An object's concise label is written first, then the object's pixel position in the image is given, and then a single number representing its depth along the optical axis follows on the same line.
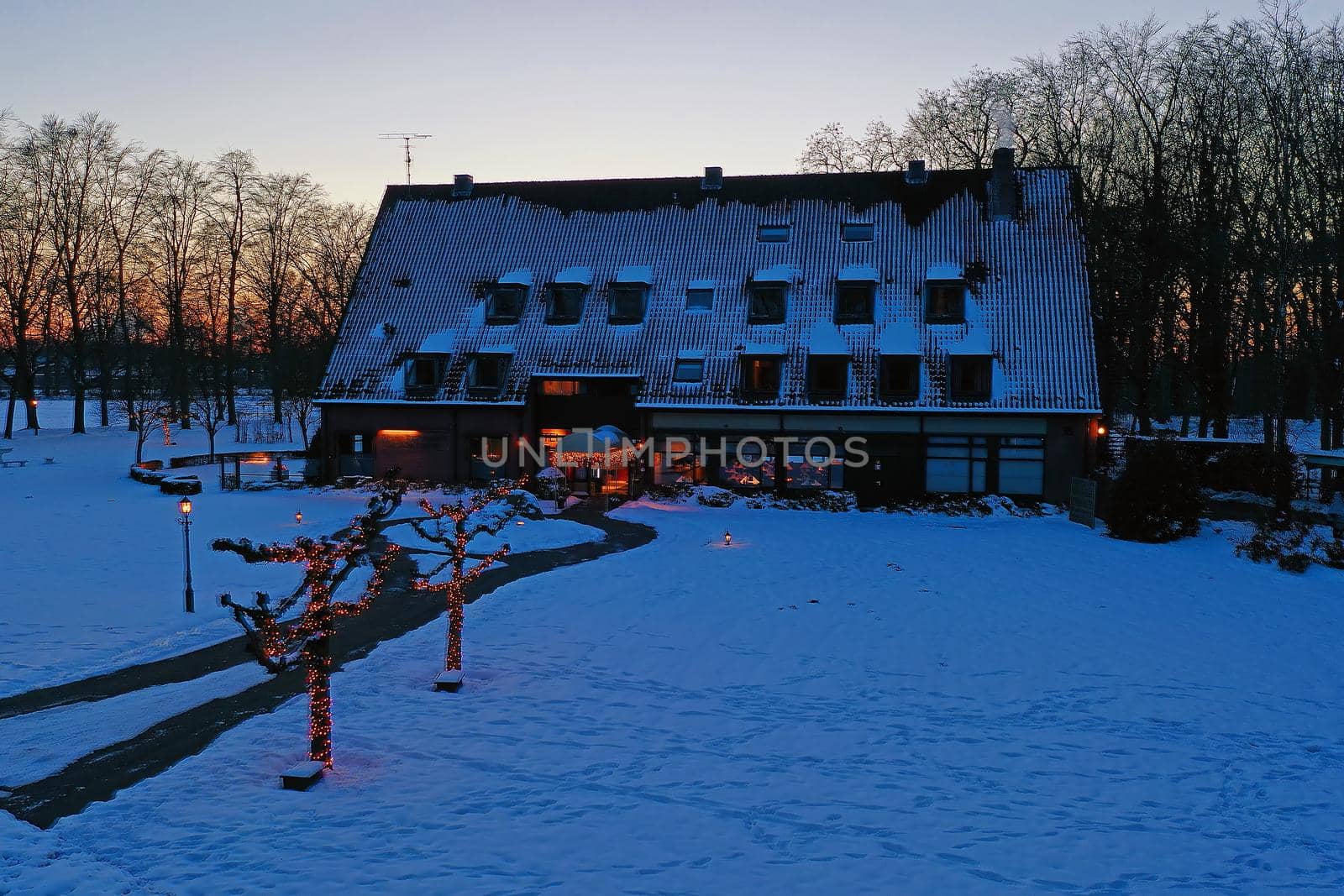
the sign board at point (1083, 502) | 27.70
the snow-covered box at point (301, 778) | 10.08
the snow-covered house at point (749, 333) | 30.97
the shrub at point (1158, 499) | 25.58
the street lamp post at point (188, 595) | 17.58
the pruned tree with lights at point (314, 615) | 10.59
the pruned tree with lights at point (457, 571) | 13.67
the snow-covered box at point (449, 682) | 13.38
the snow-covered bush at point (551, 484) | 31.88
